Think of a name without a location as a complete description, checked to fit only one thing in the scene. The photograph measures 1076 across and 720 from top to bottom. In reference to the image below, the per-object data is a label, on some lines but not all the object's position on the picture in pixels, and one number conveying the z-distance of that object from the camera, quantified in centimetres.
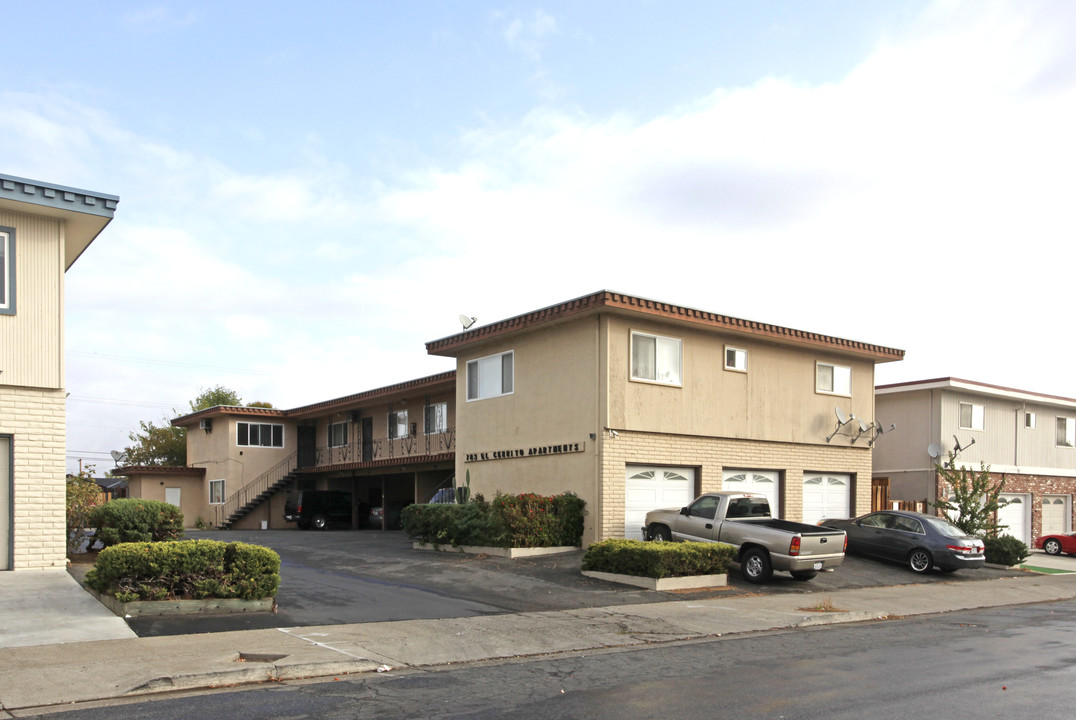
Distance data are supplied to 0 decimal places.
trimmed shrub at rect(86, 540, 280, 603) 1209
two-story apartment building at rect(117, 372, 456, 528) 3775
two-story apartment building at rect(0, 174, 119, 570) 1516
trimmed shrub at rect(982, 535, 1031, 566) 2605
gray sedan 2212
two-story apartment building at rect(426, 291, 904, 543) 2184
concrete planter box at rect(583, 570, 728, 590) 1714
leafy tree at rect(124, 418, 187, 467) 6469
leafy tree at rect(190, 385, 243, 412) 6853
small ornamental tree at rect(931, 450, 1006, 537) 2730
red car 3209
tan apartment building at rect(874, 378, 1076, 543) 3234
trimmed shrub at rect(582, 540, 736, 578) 1728
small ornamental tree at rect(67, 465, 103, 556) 1697
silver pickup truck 1808
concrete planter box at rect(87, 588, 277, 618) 1191
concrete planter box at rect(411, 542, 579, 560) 2077
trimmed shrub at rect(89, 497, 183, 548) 1619
